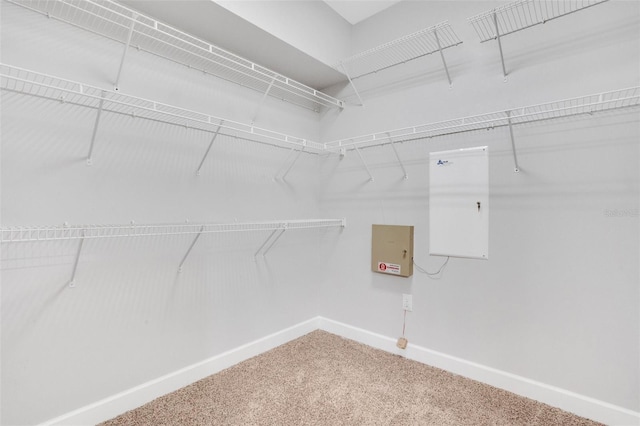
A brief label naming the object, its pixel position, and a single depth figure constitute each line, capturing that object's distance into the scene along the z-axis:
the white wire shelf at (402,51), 1.87
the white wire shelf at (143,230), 1.19
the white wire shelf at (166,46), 1.31
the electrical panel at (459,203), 1.80
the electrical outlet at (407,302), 2.09
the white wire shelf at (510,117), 1.44
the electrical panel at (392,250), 2.08
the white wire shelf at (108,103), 1.22
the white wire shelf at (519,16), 1.50
